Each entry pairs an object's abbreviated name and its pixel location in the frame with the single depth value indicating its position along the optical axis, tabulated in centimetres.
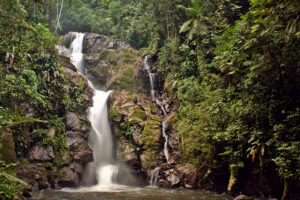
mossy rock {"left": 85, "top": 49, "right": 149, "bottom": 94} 1933
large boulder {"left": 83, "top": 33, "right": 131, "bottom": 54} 2409
